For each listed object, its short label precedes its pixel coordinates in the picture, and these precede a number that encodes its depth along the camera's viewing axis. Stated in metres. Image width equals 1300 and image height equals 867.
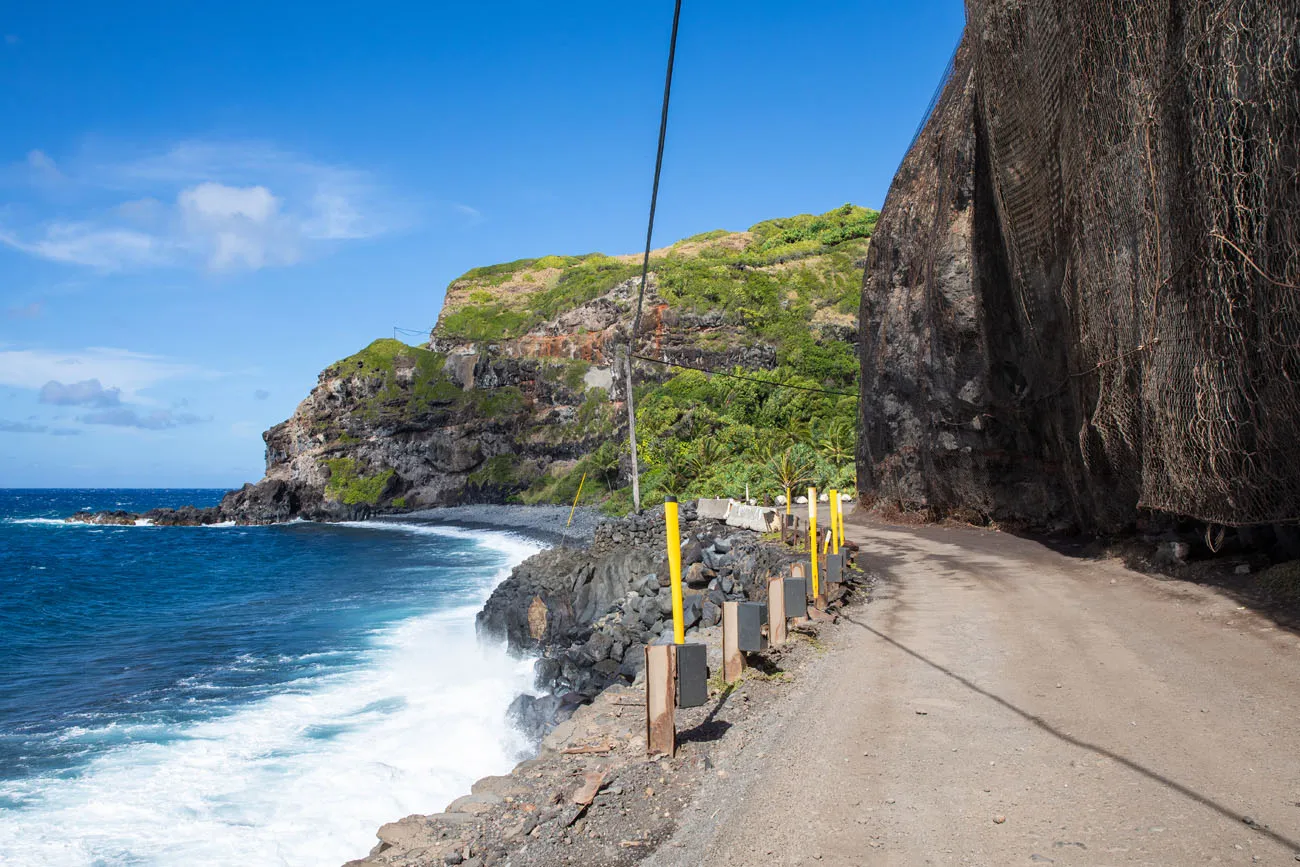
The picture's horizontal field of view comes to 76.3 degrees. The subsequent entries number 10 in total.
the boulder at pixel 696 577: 21.28
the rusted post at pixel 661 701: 6.77
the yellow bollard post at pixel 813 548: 12.73
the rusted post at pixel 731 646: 8.69
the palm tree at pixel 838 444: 46.53
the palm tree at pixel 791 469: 39.22
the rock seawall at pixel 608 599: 17.03
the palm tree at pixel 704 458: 51.50
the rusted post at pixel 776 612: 10.29
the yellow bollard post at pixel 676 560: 7.24
